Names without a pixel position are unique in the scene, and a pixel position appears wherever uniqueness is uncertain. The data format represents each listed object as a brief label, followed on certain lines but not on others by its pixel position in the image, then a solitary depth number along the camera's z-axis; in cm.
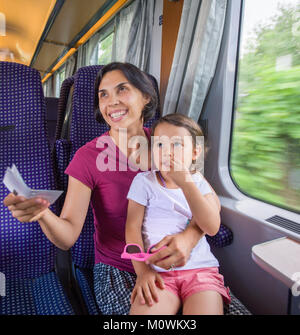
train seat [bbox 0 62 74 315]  128
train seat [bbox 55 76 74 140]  164
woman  109
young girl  96
